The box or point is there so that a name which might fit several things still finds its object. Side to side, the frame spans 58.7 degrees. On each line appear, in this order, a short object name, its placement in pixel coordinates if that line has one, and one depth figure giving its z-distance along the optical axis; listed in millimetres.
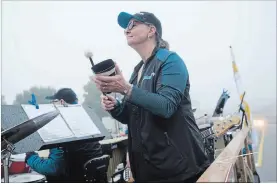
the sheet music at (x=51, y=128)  1077
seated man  2006
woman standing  841
